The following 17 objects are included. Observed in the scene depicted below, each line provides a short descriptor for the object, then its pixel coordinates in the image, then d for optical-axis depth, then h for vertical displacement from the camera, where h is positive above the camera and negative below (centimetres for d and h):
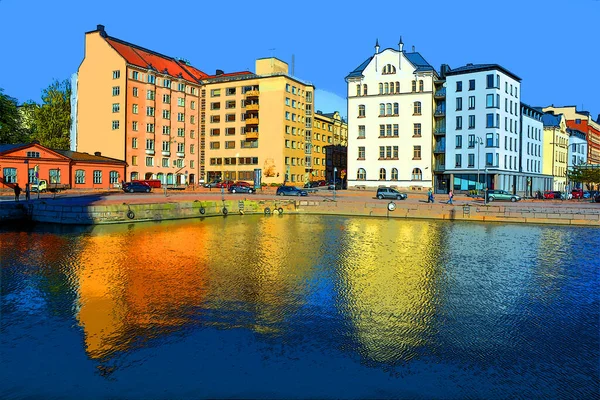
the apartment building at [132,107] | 7912 +1493
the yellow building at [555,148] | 10031 +1074
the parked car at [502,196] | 5891 +17
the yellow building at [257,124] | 9225 +1407
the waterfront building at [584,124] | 12900 +2025
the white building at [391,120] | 7731 +1269
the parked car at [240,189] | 6517 +82
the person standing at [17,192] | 4129 +6
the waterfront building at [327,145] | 10775 +1194
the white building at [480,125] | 7206 +1113
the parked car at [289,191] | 5841 +56
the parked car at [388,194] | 5725 +31
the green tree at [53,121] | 8769 +1315
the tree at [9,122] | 7106 +1094
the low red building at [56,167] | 5756 +342
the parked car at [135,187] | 6059 +87
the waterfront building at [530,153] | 8369 +824
